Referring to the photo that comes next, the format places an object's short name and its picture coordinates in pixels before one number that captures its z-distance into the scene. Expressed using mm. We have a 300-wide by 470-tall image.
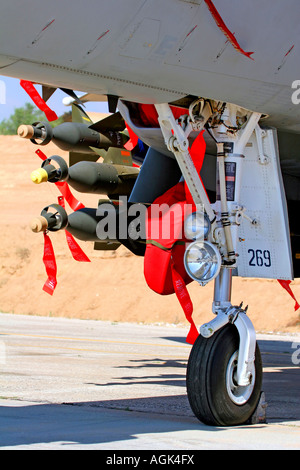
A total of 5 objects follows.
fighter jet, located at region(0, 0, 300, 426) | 11133
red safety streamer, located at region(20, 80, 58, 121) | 15445
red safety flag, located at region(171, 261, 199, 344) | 14238
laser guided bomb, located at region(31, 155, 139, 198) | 19969
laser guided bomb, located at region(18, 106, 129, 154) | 20484
